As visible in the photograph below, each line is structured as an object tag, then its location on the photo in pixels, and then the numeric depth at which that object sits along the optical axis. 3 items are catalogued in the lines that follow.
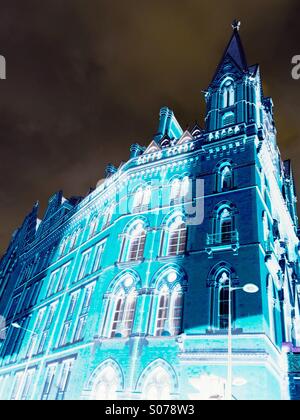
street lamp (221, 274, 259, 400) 13.06
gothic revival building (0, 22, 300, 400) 19.45
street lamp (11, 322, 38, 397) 29.62
